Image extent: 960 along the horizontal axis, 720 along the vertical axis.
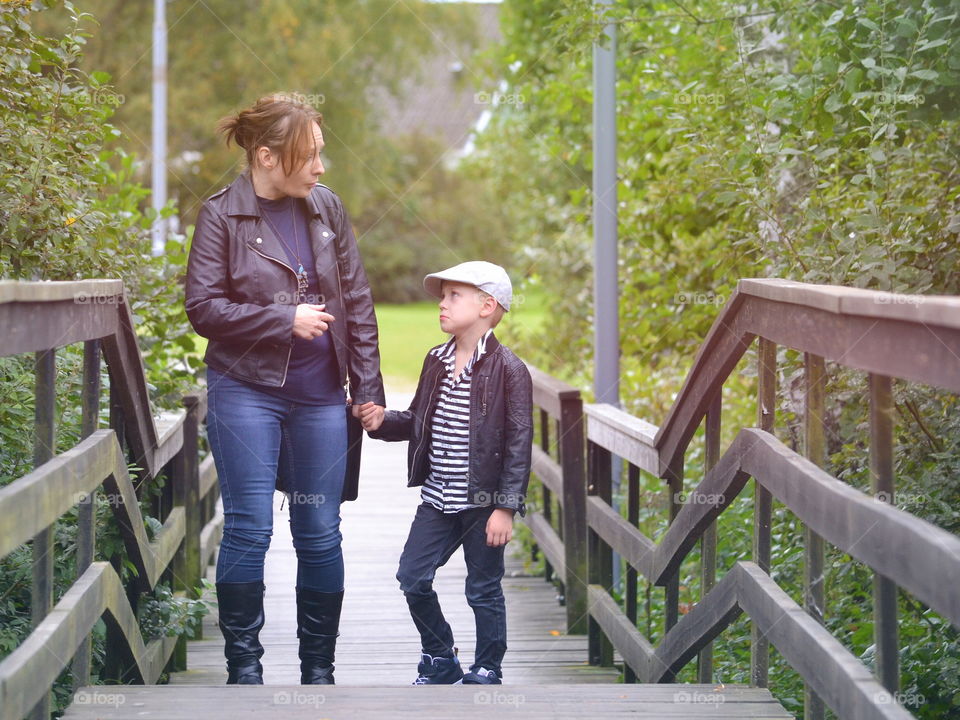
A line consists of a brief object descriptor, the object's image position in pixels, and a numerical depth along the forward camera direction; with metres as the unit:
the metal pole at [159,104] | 19.19
